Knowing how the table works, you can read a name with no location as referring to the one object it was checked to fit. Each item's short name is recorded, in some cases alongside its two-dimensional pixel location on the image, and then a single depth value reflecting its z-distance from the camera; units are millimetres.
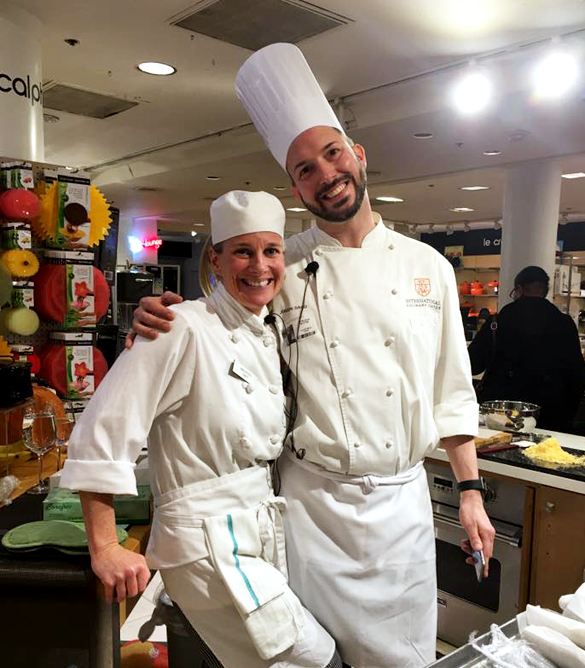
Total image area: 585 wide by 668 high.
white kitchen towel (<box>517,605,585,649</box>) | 1093
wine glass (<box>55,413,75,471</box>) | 2180
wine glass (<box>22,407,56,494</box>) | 2029
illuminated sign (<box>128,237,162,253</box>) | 11750
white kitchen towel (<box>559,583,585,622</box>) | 1177
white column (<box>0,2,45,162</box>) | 3420
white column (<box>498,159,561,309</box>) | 5945
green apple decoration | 2941
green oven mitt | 1399
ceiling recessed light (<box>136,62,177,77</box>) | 4336
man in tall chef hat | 1494
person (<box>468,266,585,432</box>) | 3730
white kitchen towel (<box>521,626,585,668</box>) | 1032
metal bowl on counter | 3104
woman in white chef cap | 1234
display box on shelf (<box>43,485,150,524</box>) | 1612
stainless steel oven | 2686
